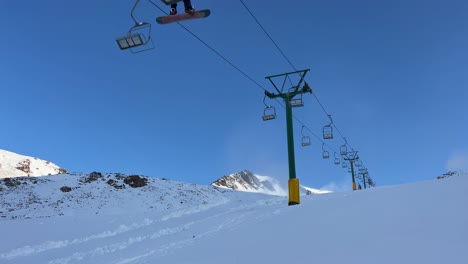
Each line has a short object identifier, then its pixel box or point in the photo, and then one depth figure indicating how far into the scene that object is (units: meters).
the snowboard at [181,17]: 7.87
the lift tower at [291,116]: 17.83
